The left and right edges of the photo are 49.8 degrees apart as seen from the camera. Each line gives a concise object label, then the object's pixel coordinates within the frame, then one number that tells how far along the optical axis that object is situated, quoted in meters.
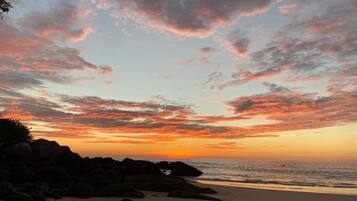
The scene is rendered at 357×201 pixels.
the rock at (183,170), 47.56
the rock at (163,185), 23.64
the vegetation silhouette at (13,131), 37.72
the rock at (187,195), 20.72
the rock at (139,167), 37.44
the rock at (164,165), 48.47
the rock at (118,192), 19.39
